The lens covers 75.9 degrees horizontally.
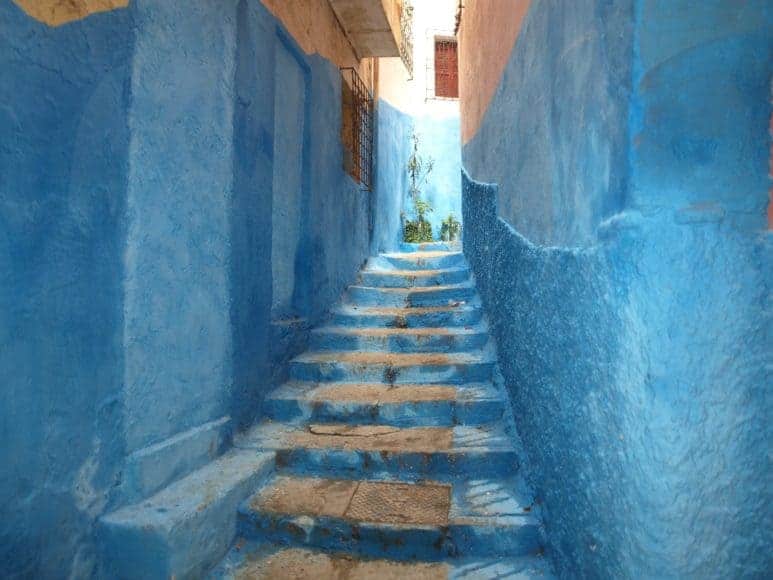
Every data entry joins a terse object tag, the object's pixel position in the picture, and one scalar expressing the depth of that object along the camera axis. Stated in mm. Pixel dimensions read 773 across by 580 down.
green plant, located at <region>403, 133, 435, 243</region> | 9156
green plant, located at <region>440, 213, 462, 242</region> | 9750
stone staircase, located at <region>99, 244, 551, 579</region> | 2016
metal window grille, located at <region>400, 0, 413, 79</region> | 6215
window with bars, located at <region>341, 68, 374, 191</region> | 5004
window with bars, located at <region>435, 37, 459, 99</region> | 11488
